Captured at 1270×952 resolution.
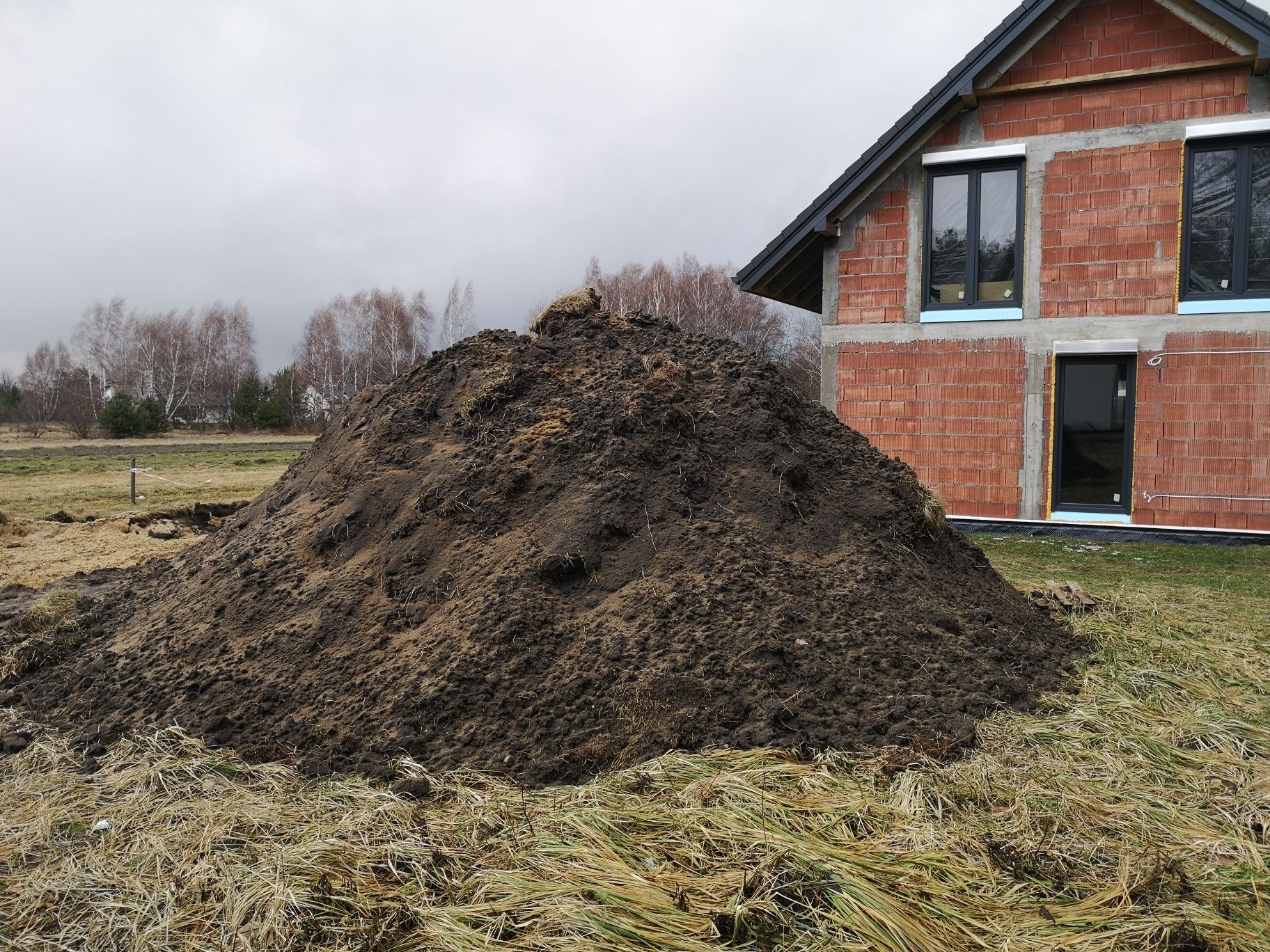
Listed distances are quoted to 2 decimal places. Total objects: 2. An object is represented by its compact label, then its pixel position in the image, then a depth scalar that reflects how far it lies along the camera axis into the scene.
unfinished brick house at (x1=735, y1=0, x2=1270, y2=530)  9.69
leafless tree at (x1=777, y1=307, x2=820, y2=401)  26.80
